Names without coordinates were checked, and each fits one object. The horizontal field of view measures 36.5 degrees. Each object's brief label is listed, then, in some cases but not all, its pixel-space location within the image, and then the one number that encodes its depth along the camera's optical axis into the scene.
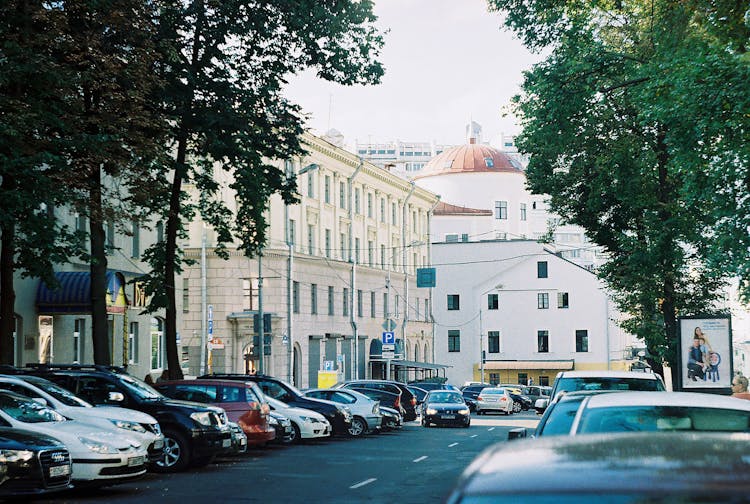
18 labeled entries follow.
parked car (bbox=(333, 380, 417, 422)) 43.12
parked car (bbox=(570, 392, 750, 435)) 7.98
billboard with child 31.19
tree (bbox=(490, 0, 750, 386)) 22.91
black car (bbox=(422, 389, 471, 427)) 42.41
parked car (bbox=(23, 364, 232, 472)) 21.36
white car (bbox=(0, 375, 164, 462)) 18.19
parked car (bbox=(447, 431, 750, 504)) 3.46
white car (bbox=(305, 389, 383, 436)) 35.25
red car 25.44
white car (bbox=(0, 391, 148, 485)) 16.73
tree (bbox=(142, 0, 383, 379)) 31.17
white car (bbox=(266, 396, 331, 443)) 30.48
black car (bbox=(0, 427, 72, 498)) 14.66
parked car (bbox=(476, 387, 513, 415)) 58.78
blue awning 35.81
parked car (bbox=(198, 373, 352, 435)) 32.31
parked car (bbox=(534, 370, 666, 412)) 16.73
